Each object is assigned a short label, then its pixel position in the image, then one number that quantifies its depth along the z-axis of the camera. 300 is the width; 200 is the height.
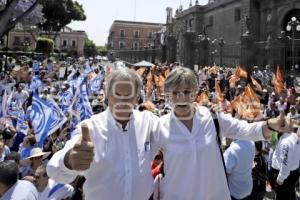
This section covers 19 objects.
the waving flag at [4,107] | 5.41
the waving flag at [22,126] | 4.77
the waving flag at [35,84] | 8.86
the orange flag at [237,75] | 10.56
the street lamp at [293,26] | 12.55
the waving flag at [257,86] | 9.59
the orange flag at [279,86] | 8.87
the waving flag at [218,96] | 6.58
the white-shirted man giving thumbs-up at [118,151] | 1.62
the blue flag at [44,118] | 4.11
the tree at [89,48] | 72.27
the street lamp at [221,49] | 16.70
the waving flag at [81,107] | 5.11
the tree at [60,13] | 36.78
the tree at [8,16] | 9.70
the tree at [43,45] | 37.11
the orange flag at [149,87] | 9.21
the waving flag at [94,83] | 8.79
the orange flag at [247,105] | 5.49
